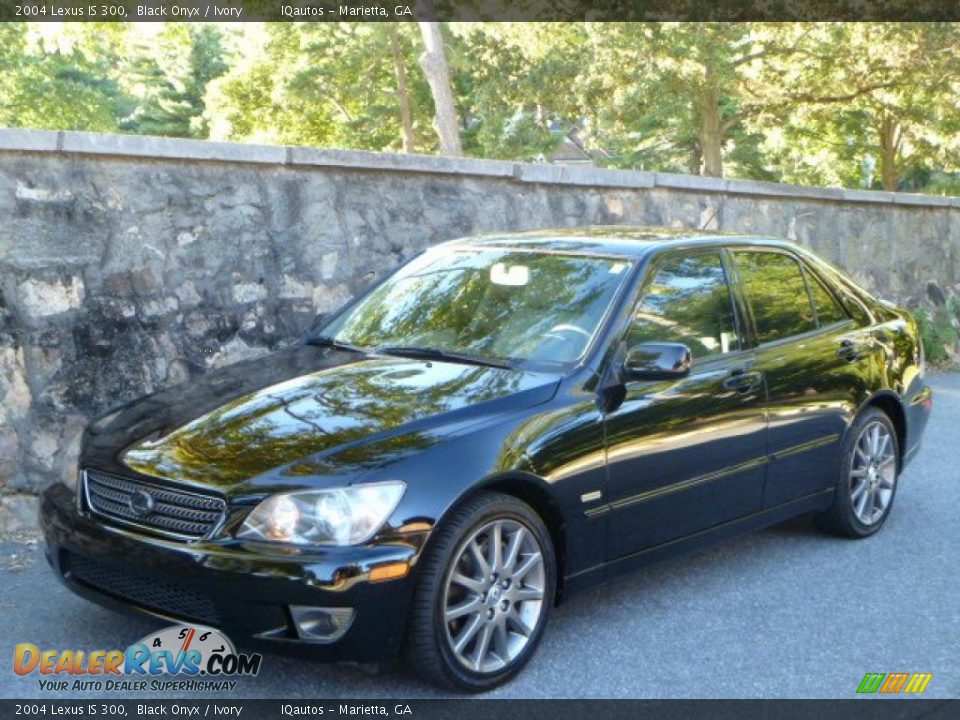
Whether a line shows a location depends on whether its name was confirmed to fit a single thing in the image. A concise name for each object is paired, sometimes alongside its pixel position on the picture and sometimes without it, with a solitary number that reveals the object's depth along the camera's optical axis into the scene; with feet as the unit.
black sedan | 12.98
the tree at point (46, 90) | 112.88
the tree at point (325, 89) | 109.91
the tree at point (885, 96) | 66.08
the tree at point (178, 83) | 176.96
